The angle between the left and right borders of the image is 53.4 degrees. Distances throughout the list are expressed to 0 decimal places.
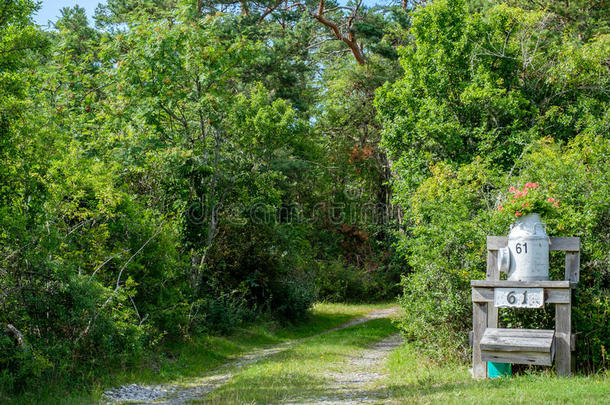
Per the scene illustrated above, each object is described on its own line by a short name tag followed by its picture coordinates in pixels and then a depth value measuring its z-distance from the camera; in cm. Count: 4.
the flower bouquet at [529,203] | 922
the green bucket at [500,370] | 932
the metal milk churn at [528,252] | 920
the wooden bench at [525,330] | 855
